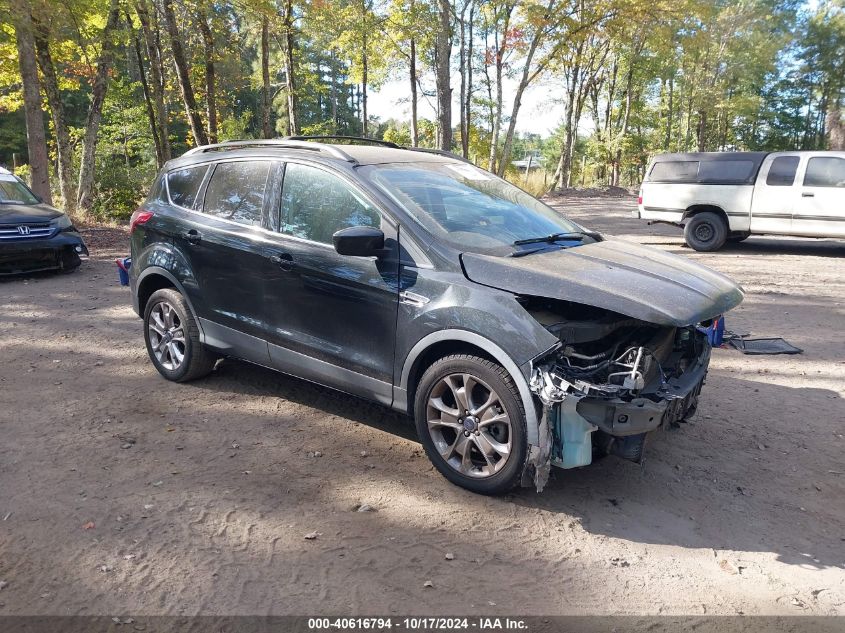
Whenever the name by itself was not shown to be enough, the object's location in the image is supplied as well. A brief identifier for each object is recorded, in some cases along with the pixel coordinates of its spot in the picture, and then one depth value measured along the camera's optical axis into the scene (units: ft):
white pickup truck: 37.37
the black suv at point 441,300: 10.66
